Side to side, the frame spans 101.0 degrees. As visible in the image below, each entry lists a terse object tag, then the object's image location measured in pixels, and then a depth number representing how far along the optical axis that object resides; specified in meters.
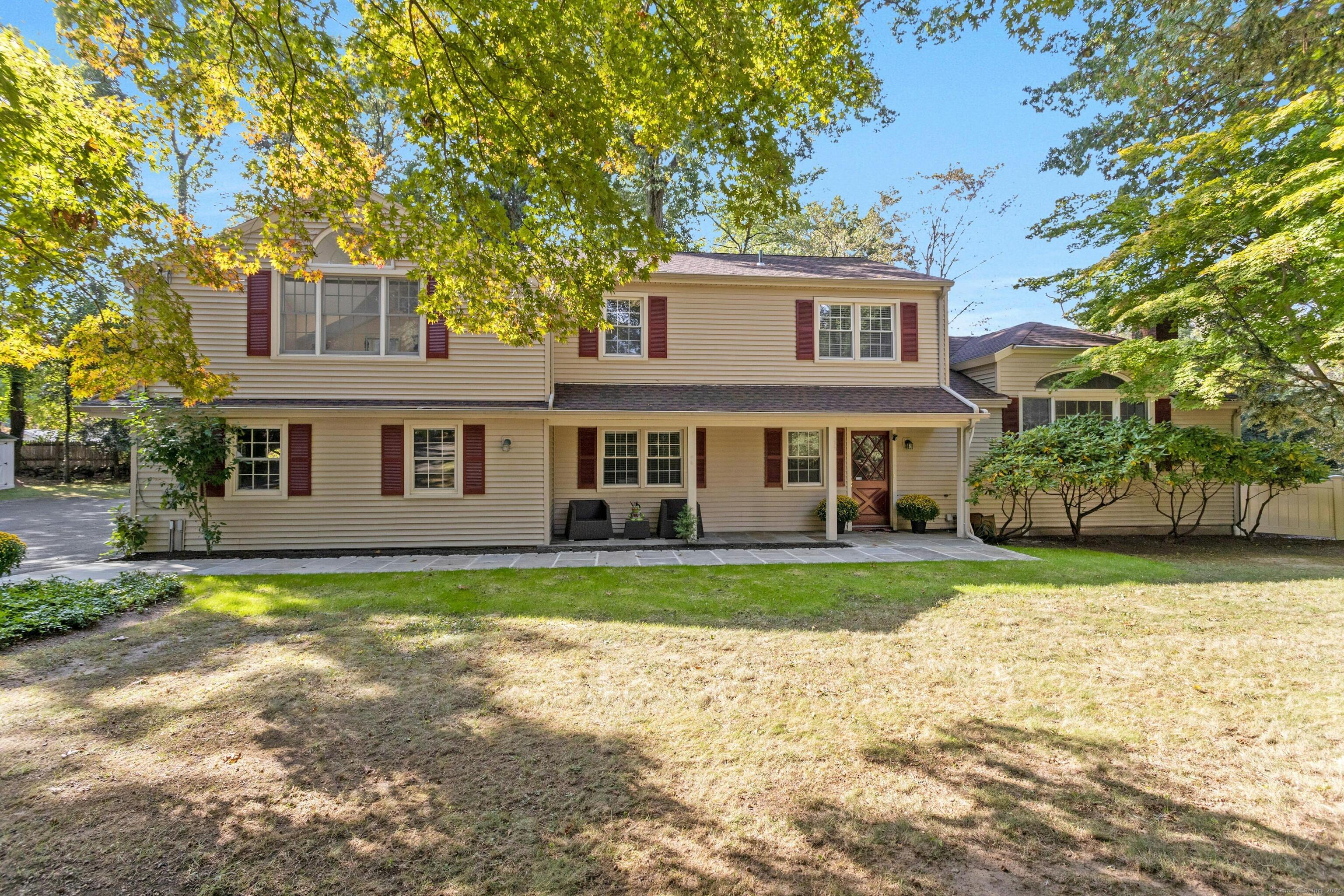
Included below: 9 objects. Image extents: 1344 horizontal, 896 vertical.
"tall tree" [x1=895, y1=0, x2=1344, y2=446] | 7.29
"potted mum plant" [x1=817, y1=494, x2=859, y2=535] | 11.41
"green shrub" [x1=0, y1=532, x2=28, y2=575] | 7.34
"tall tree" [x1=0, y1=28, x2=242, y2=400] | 4.85
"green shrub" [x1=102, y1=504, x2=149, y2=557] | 8.91
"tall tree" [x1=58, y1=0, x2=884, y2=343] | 4.52
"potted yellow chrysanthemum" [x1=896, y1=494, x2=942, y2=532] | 11.52
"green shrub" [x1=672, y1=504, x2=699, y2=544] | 10.21
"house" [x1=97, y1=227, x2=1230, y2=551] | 9.57
